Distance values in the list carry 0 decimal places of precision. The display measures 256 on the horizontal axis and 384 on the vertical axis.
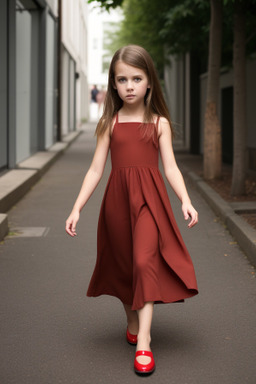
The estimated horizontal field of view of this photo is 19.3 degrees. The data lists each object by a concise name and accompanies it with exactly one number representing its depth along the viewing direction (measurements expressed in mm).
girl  4012
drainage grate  8508
